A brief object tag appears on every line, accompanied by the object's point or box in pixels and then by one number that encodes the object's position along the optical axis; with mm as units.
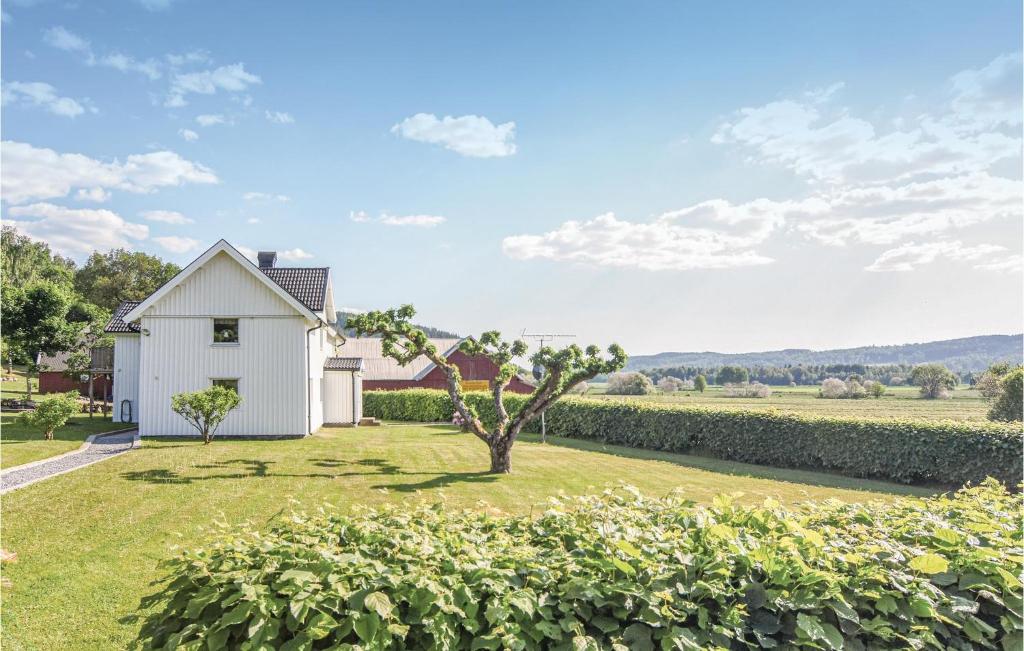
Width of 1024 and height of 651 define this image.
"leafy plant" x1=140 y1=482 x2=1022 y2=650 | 2822
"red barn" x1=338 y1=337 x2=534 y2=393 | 44469
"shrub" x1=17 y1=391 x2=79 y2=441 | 18189
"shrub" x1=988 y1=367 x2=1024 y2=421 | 23594
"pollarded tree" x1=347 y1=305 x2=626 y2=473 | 15719
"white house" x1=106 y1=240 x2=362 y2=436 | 21188
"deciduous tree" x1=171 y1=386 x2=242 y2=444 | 18203
